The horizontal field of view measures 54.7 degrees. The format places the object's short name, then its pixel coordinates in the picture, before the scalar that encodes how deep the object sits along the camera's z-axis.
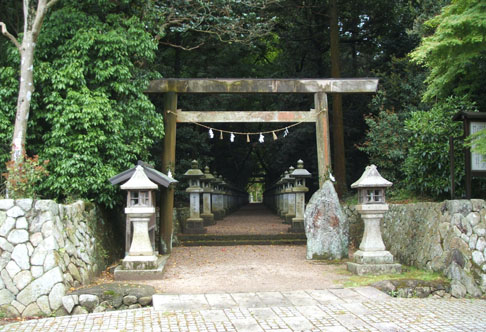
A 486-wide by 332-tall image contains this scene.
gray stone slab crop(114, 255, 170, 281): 8.41
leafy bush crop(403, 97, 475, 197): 10.20
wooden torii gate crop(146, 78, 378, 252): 12.52
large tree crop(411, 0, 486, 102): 8.23
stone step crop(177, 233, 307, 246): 14.33
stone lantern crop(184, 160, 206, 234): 16.38
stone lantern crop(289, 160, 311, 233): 15.99
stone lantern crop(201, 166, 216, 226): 19.47
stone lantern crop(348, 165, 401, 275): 8.74
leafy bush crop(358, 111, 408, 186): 15.15
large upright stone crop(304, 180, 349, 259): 11.11
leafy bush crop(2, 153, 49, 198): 7.78
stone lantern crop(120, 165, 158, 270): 8.63
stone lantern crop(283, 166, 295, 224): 18.69
